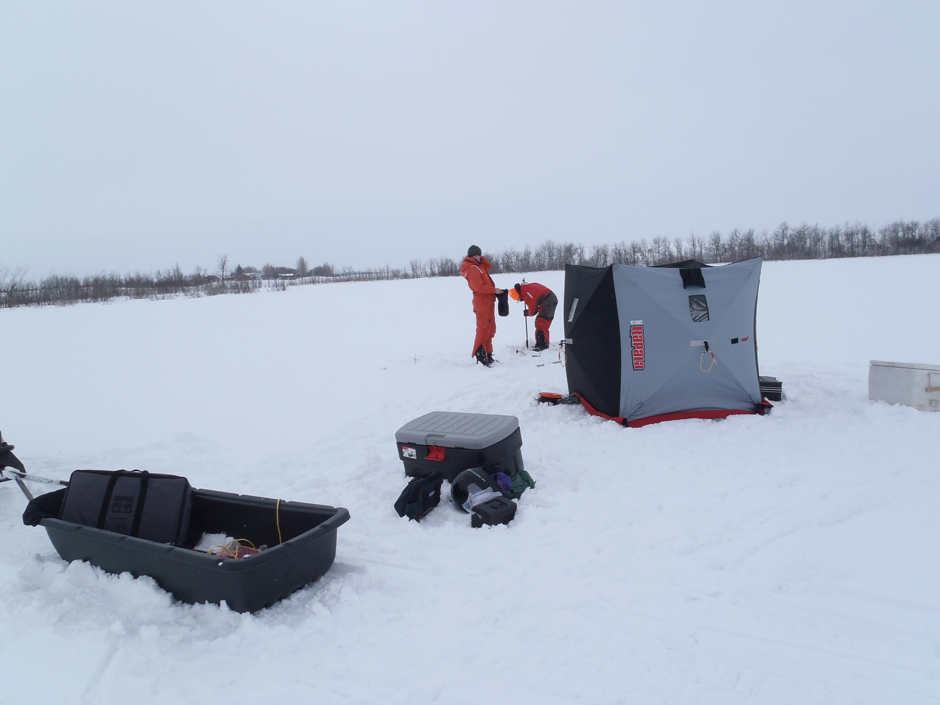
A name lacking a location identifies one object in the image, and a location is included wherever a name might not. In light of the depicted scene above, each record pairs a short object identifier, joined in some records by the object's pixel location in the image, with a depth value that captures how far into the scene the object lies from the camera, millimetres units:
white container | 4293
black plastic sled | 2174
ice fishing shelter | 4668
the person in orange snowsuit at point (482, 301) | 7465
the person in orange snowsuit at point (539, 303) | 8195
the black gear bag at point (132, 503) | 2723
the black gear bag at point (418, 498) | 3123
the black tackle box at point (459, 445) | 3293
